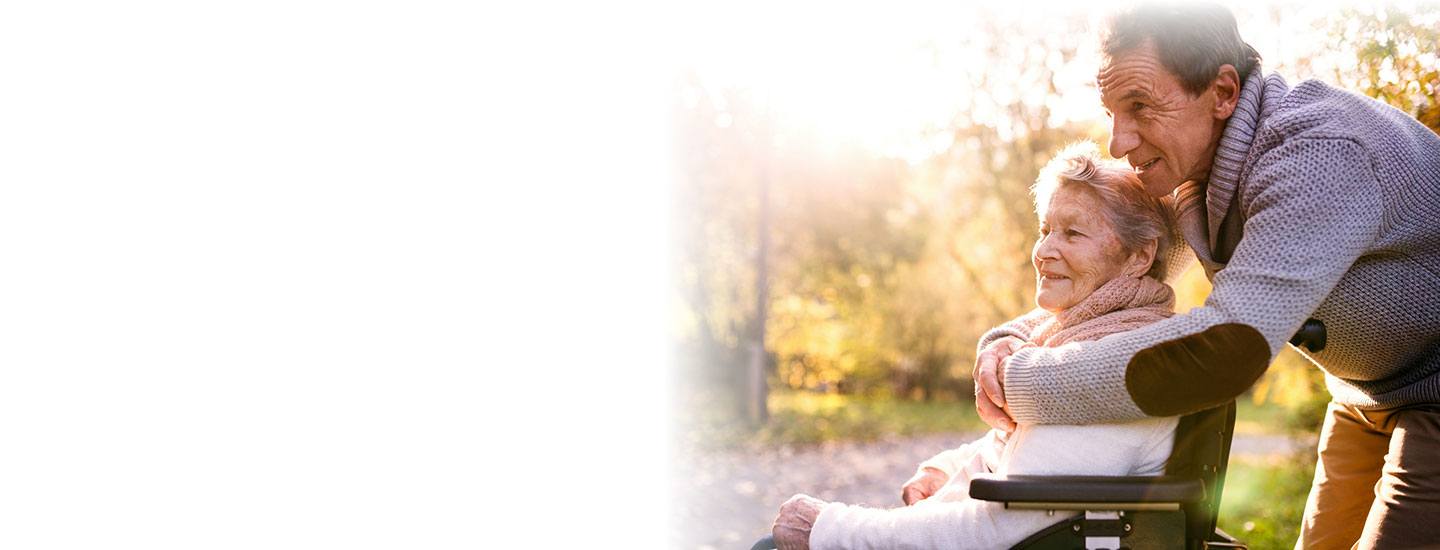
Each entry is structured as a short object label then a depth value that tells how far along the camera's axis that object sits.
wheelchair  2.28
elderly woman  2.35
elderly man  2.17
